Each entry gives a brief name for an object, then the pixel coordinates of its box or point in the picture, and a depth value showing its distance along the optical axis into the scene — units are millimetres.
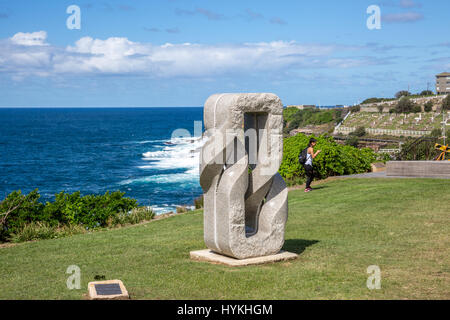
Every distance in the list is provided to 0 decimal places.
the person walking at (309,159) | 17109
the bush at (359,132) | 89500
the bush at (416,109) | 100831
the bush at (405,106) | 103125
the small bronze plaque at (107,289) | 6719
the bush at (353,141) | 74662
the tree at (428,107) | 98419
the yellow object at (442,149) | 20614
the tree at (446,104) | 93312
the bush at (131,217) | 15672
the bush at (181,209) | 18288
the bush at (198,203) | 18781
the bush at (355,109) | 121750
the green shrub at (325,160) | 20606
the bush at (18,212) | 14469
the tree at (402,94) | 128962
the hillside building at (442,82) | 137000
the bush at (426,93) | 125125
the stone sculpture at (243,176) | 8352
